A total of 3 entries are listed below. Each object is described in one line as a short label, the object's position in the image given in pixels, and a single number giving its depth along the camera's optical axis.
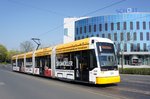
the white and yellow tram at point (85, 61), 17.23
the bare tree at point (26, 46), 113.01
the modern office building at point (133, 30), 81.25
